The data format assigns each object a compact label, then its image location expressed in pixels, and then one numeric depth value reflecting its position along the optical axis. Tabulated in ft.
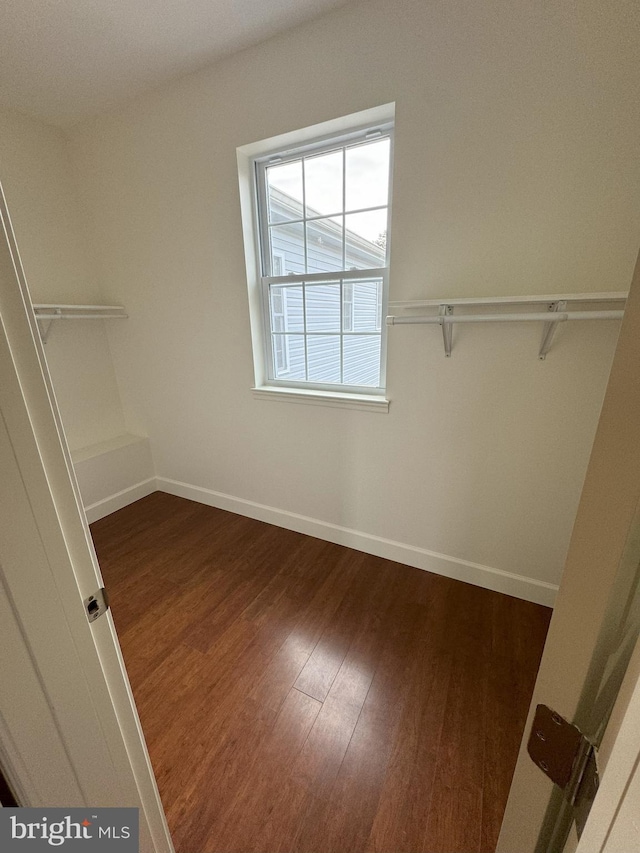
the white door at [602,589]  0.99
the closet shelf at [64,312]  6.92
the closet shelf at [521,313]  4.00
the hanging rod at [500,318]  4.04
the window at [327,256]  5.55
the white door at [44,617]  1.51
